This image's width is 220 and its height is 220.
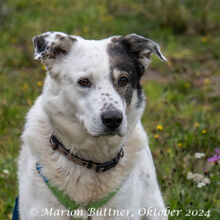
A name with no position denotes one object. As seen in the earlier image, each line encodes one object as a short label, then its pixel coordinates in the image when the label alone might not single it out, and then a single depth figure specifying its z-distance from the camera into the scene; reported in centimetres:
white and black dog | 544
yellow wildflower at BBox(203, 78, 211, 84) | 1171
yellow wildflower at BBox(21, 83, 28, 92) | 1100
